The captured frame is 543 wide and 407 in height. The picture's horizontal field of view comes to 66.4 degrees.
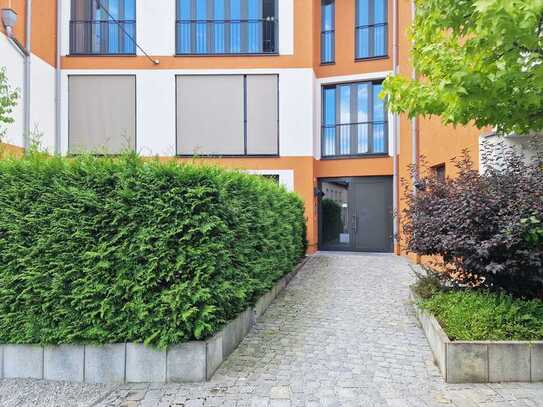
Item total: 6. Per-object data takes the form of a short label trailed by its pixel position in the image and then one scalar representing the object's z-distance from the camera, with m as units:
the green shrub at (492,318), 4.07
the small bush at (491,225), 4.33
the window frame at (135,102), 12.34
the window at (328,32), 13.84
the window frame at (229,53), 12.38
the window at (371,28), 13.39
